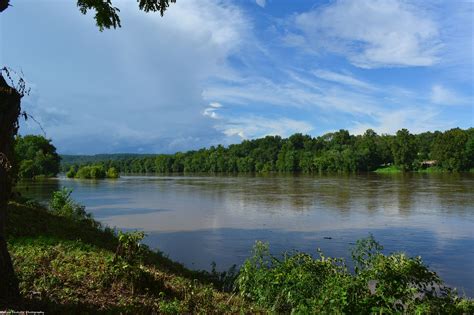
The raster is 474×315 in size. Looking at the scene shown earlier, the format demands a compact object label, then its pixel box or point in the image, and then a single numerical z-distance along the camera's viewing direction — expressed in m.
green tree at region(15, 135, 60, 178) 83.43
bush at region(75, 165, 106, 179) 89.12
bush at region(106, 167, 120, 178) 94.58
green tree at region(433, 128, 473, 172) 94.94
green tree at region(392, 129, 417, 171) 105.69
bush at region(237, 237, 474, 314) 5.81
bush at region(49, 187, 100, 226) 17.05
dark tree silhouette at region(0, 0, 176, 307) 4.79
